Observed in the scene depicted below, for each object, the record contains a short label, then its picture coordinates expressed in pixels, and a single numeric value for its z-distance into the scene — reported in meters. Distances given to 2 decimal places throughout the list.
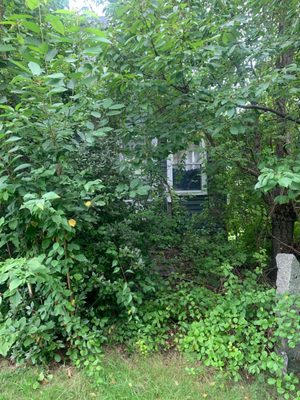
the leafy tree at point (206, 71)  2.37
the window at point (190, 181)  6.91
